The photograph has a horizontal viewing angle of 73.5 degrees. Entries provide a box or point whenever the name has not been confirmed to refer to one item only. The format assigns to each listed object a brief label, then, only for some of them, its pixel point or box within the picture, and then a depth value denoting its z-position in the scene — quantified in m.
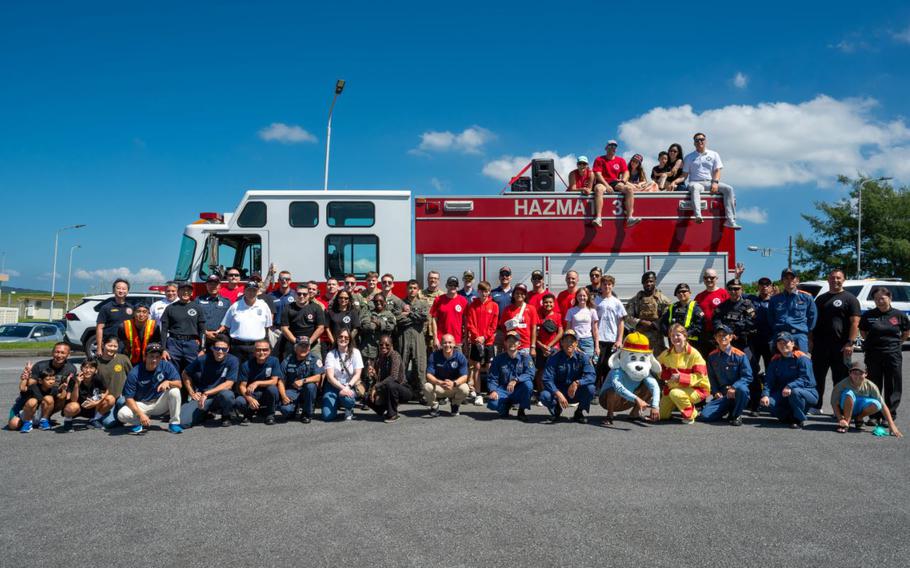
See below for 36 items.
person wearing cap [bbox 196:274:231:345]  9.21
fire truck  10.82
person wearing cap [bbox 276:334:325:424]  8.30
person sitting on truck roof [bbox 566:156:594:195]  11.12
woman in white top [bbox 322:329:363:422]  8.38
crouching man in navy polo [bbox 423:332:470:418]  8.58
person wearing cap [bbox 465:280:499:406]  9.48
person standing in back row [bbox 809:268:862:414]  8.53
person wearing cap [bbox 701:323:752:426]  8.05
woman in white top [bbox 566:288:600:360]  9.24
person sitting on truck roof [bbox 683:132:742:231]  10.98
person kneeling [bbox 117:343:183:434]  7.77
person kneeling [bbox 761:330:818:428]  7.90
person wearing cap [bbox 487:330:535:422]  8.38
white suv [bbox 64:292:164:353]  15.63
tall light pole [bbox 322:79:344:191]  19.29
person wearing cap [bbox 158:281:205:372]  8.70
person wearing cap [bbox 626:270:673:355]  9.55
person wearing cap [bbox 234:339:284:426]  8.13
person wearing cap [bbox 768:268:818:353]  8.63
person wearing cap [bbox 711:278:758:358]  8.83
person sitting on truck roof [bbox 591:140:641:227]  10.88
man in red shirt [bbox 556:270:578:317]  9.96
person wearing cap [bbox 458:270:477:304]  10.33
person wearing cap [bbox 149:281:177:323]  9.13
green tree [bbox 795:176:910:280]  34.03
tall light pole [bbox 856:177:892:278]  32.64
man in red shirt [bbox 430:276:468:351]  9.57
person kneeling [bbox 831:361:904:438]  7.61
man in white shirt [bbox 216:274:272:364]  8.80
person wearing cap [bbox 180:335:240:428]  8.02
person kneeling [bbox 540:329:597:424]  8.15
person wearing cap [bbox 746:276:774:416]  8.77
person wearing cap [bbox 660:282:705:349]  9.09
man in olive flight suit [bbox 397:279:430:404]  9.45
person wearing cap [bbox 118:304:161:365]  8.87
